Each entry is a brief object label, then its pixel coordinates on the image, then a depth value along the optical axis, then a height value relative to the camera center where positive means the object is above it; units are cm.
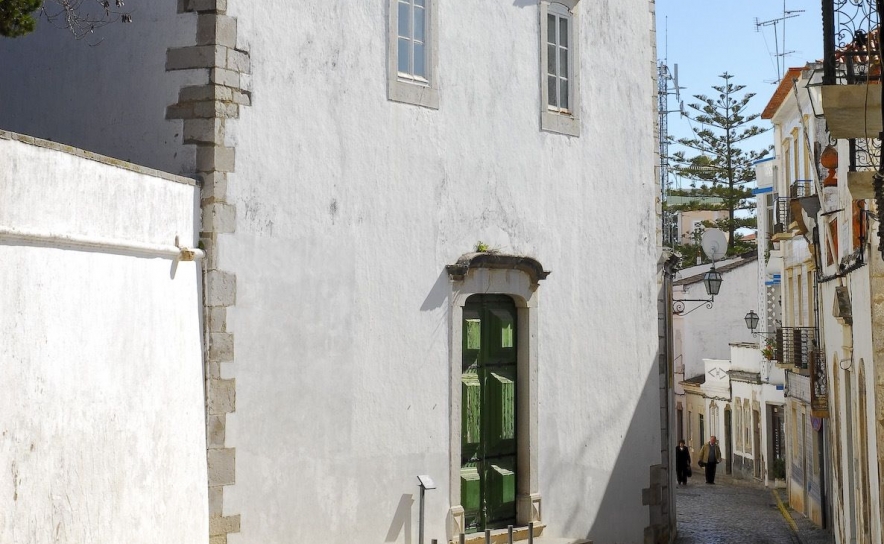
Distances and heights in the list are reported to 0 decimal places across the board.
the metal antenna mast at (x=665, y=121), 4183 +757
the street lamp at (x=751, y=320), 2937 +10
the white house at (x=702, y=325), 3691 -3
